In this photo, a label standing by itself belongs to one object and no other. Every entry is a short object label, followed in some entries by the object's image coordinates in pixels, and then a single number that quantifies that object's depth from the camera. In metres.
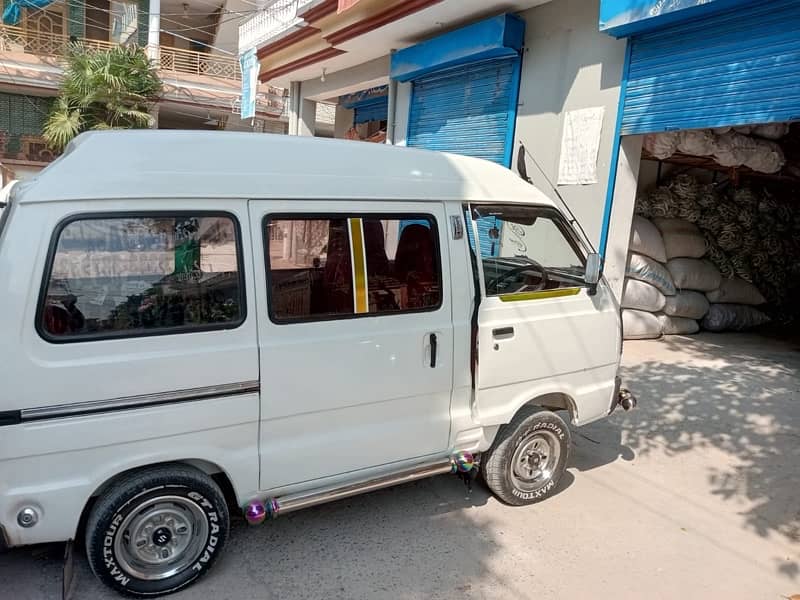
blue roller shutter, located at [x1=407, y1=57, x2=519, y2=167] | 8.18
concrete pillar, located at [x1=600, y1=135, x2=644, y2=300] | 6.76
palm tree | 16.87
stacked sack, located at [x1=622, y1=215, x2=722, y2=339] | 7.75
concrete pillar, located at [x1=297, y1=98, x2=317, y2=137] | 14.25
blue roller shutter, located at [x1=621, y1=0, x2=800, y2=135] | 5.18
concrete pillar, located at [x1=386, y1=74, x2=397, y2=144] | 10.45
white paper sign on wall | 6.94
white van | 2.45
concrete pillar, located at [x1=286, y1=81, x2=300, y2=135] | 14.27
